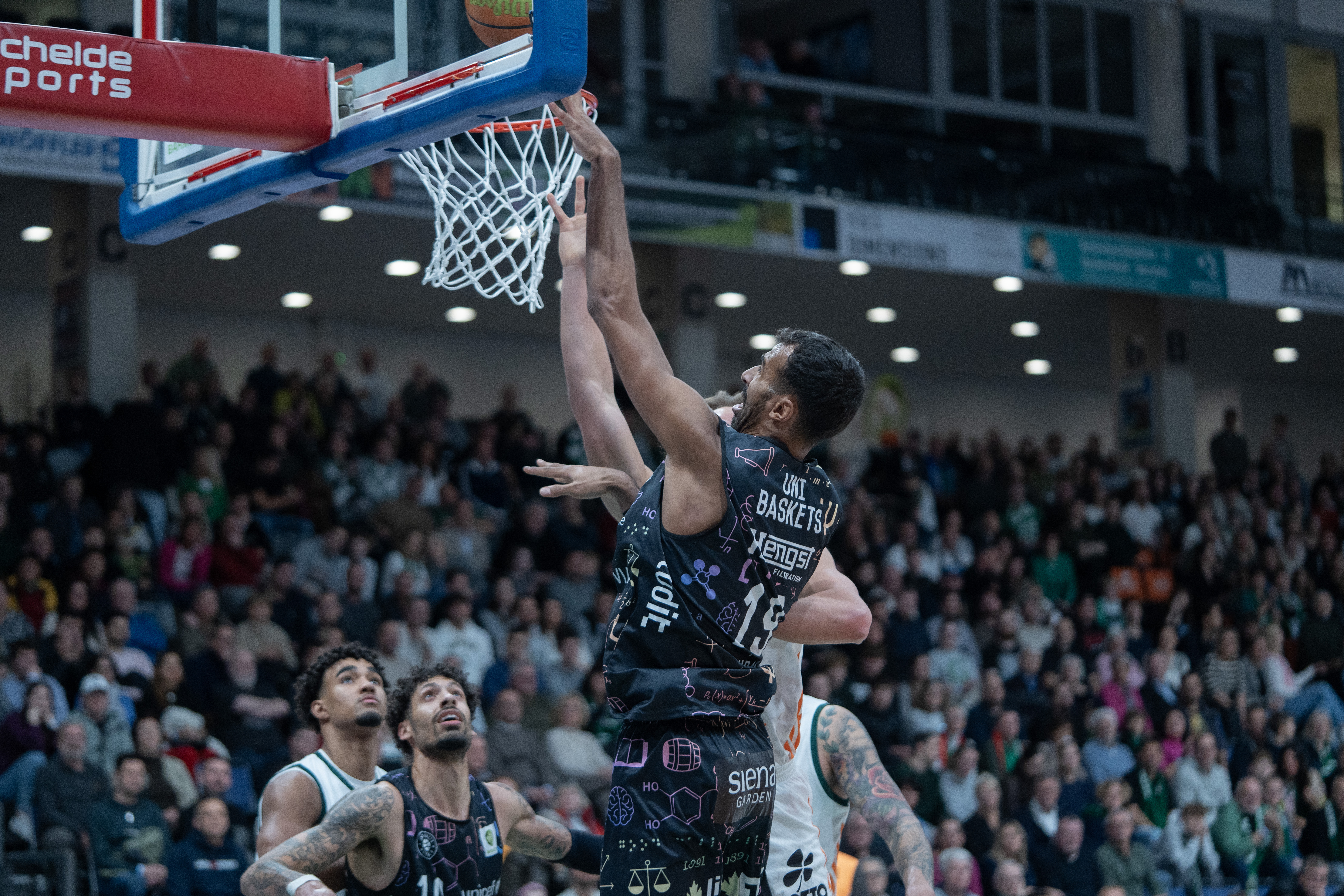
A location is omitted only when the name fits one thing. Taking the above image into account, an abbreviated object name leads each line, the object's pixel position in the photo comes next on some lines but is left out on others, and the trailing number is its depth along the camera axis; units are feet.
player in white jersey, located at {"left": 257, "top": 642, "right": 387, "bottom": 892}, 19.95
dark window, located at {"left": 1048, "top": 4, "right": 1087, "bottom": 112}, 75.97
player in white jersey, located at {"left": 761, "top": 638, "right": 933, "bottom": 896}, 16.16
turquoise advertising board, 66.80
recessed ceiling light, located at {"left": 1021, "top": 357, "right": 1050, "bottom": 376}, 86.33
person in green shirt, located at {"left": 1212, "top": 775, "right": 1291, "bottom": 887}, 49.14
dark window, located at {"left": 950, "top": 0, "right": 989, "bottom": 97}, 74.18
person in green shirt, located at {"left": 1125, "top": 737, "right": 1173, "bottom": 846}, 48.49
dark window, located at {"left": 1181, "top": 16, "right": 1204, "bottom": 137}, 77.87
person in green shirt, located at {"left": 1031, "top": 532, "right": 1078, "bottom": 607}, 59.57
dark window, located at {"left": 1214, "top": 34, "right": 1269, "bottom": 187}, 77.97
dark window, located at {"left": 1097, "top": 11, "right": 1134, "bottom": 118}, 76.59
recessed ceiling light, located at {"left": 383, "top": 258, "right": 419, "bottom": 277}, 65.05
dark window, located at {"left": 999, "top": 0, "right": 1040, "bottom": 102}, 75.15
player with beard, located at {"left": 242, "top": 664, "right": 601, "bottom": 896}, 18.16
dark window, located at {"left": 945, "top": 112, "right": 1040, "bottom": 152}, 73.72
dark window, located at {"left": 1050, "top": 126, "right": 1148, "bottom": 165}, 75.36
